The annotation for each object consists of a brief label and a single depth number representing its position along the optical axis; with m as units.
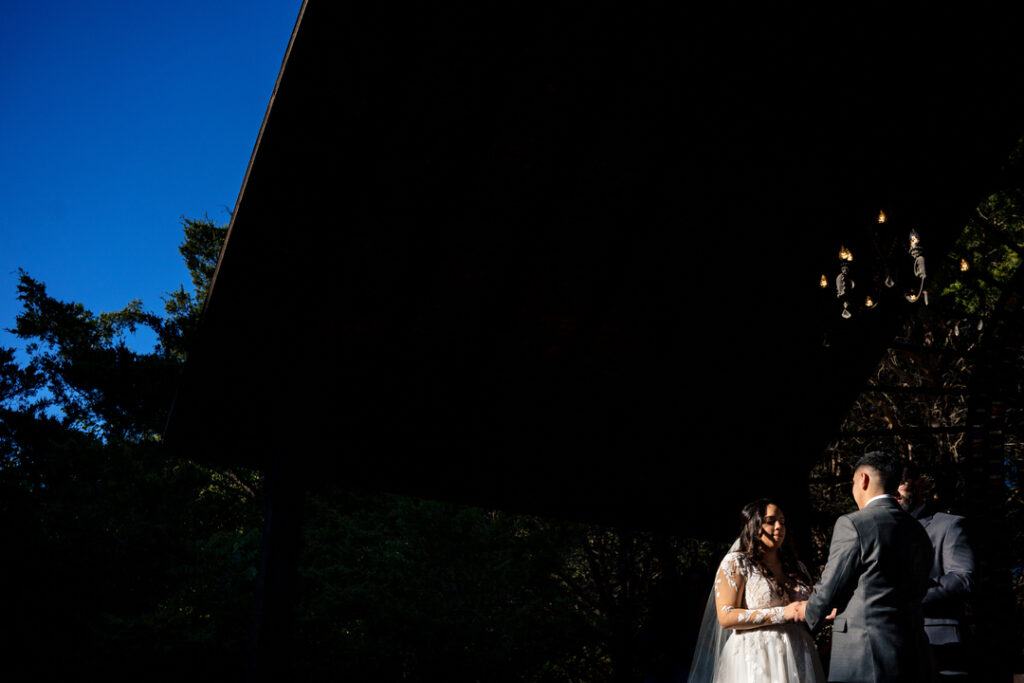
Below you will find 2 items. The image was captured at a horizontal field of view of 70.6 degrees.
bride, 4.02
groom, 3.25
